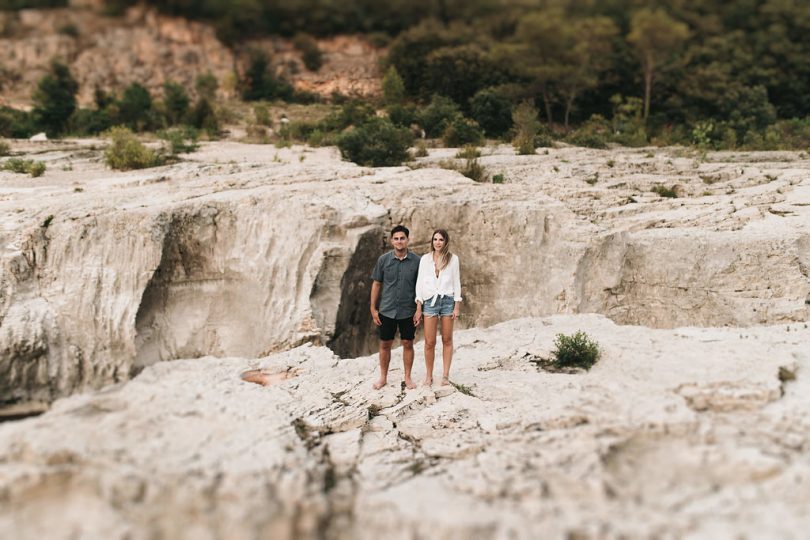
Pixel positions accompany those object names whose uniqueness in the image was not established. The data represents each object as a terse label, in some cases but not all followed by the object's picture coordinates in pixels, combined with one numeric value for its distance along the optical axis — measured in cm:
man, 518
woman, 507
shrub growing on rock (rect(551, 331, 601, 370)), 563
